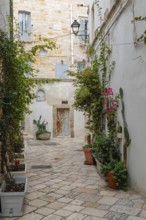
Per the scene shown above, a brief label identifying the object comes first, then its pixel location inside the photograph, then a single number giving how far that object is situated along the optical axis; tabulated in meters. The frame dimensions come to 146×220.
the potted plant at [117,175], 5.77
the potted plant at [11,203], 4.30
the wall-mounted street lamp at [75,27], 11.39
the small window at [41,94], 17.47
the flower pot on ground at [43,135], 16.42
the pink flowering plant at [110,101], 6.93
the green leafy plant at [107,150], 6.75
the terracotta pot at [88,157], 8.56
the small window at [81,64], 18.70
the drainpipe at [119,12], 5.98
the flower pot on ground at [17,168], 6.48
